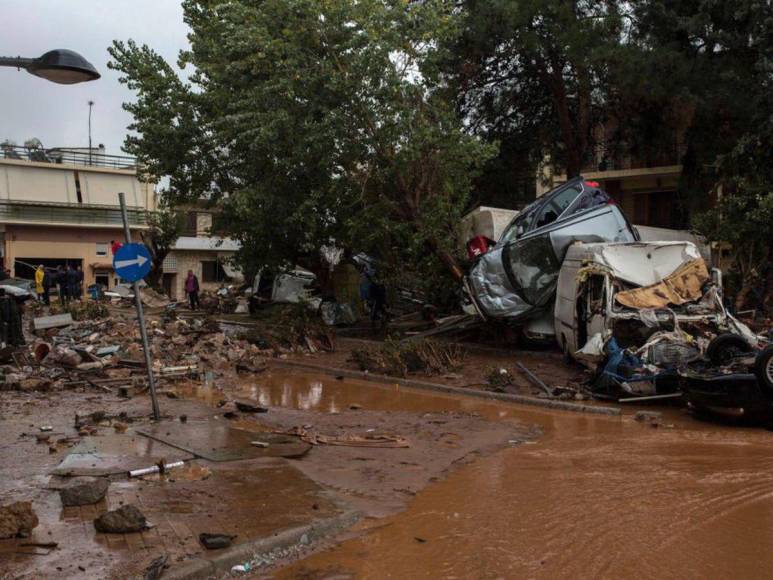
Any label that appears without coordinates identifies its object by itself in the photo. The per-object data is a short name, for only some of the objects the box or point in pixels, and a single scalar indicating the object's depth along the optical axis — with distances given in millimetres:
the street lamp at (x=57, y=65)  5633
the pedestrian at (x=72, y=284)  31641
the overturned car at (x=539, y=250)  14633
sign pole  8977
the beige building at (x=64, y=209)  43250
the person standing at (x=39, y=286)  34062
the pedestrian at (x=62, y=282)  31031
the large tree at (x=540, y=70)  18734
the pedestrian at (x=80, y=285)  32647
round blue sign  9188
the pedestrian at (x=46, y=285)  33138
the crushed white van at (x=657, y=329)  9188
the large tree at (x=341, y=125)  15648
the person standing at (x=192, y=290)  31672
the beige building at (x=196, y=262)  49062
